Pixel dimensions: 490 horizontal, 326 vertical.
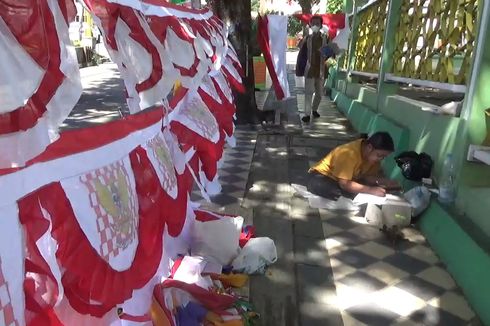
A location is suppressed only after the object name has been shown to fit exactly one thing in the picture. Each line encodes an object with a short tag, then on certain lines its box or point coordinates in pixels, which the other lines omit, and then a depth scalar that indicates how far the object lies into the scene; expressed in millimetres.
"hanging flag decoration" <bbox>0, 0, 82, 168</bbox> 1157
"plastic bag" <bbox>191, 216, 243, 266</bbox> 3338
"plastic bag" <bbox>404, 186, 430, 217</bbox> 4234
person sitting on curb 4605
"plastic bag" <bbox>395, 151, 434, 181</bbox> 4520
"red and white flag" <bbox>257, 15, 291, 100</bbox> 8305
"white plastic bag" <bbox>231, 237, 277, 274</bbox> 3373
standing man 8914
